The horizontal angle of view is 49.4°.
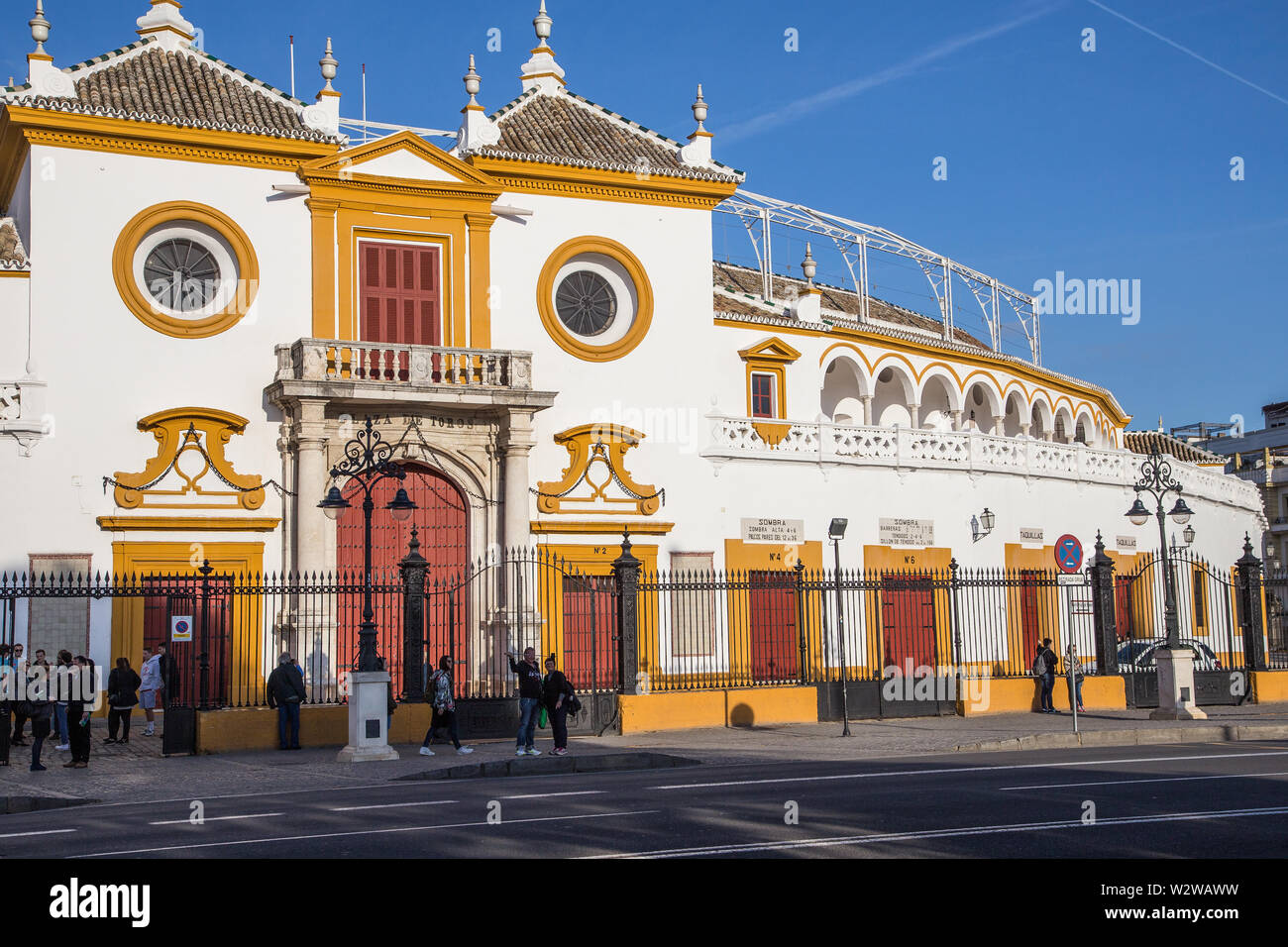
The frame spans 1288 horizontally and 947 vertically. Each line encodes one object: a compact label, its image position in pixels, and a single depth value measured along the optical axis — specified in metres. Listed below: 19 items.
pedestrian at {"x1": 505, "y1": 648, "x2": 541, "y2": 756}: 19.88
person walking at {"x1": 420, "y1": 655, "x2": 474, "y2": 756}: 20.58
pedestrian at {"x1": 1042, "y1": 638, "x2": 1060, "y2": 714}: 26.27
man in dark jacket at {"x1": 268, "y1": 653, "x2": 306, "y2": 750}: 21.02
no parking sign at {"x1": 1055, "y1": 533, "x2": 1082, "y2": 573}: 26.48
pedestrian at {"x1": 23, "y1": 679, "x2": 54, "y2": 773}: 18.75
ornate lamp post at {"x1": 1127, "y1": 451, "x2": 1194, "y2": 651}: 23.89
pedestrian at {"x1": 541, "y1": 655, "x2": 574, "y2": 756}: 19.95
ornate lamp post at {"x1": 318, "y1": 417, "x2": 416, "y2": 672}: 19.77
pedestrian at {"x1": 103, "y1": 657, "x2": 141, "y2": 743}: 21.78
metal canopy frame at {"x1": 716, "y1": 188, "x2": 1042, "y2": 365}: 34.06
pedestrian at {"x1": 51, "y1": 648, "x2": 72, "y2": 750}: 19.94
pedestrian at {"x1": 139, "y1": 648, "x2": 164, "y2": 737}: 24.05
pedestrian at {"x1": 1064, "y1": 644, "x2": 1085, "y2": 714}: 21.72
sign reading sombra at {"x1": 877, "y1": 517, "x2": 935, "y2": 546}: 31.98
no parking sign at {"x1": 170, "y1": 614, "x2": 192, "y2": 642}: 21.14
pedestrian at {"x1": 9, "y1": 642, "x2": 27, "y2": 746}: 19.81
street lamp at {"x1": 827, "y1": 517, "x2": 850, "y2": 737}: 22.62
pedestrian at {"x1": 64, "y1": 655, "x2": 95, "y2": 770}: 18.94
